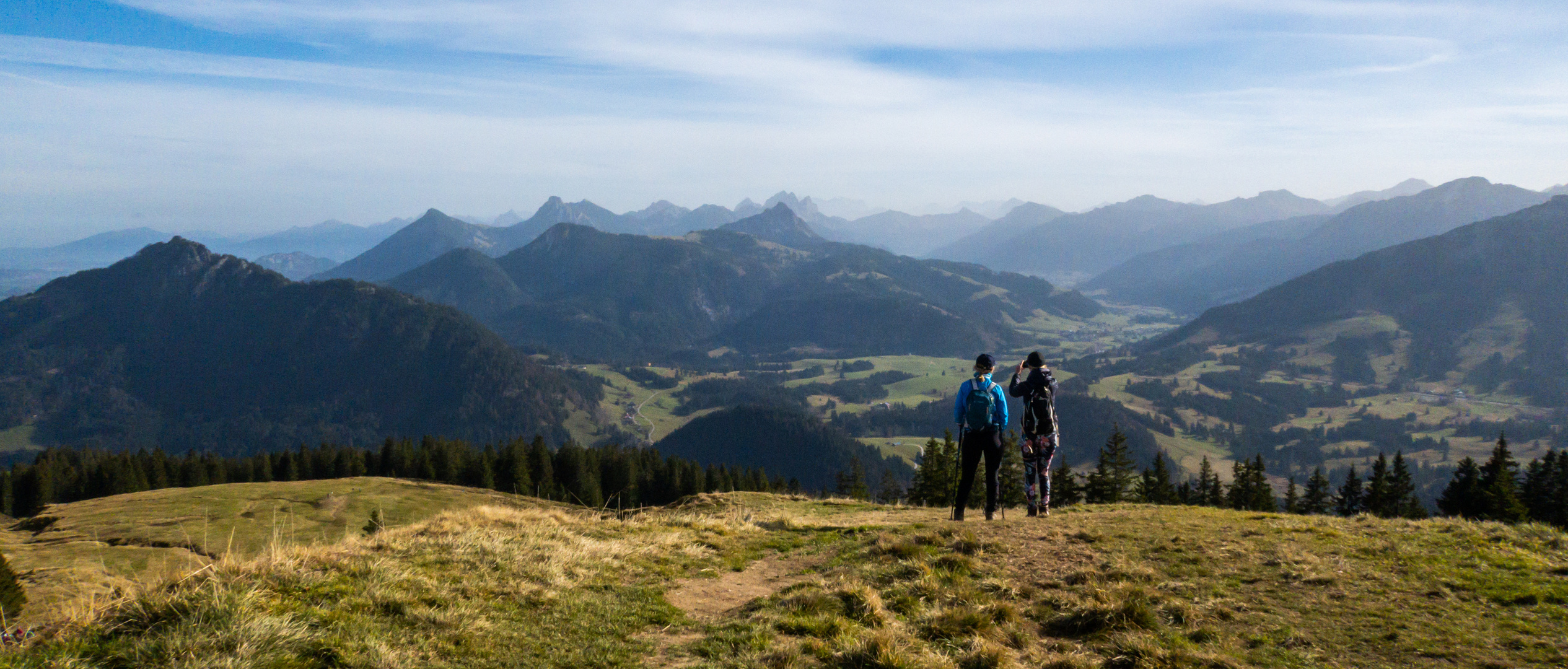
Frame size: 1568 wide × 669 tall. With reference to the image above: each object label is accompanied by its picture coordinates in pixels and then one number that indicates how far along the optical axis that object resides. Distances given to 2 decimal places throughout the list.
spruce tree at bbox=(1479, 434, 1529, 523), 44.59
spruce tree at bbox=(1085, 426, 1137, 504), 60.03
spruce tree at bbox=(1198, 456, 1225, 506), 67.38
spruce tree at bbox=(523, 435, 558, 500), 93.25
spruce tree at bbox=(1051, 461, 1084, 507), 60.44
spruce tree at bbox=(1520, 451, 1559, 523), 50.16
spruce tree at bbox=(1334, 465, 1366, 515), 63.12
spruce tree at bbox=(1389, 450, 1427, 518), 60.41
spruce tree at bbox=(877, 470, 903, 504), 87.61
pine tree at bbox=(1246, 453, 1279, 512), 63.68
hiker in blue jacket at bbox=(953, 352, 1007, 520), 16.70
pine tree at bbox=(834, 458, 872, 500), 84.06
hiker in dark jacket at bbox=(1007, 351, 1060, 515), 17.67
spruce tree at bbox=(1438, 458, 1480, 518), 52.75
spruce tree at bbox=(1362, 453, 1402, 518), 59.78
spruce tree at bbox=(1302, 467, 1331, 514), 65.25
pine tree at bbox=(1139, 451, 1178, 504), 64.38
